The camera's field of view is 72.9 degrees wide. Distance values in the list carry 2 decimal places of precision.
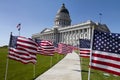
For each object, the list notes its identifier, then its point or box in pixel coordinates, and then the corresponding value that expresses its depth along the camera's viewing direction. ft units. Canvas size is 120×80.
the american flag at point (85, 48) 25.07
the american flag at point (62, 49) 39.46
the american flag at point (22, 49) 15.68
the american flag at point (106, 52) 10.91
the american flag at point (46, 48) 26.72
